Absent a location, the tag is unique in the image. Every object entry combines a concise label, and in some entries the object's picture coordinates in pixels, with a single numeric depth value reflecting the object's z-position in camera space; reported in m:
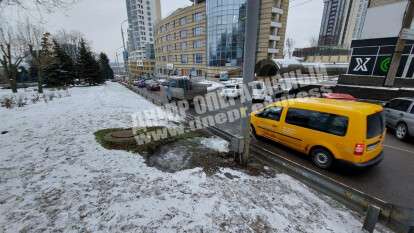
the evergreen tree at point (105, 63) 49.28
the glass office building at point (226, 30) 37.50
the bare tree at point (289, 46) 70.20
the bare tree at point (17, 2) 5.31
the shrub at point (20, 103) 11.74
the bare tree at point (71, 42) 42.64
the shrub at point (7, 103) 11.33
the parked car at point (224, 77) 34.08
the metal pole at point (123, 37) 24.79
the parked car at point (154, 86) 26.47
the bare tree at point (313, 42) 79.75
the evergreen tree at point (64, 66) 28.19
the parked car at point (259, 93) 14.30
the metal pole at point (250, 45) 4.20
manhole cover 6.72
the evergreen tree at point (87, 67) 31.84
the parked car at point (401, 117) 6.74
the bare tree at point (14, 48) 19.08
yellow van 4.34
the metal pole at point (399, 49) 12.08
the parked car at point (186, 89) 13.11
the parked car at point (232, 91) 16.41
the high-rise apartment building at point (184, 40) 45.09
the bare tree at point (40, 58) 21.17
